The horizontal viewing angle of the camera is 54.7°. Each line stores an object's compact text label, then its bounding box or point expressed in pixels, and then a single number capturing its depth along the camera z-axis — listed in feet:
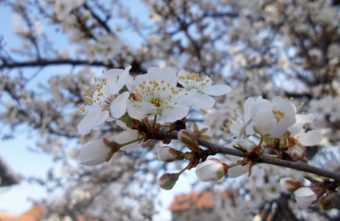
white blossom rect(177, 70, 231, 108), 0.32
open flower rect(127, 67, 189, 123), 0.30
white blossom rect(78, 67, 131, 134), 0.29
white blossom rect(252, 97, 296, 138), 0.29
